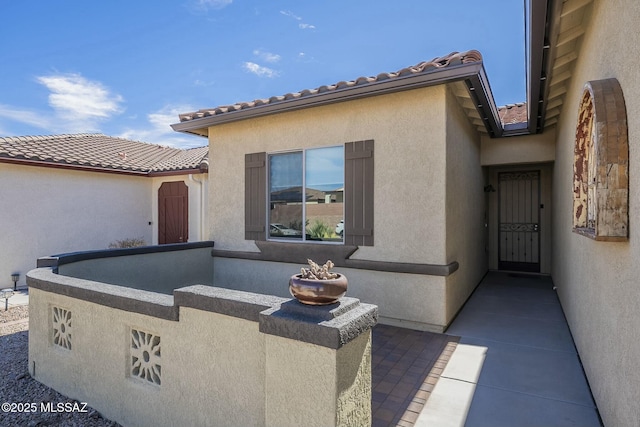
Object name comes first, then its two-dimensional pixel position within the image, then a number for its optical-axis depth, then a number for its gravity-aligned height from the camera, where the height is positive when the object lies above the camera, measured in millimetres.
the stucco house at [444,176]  2352 +531
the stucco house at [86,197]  8508 +463
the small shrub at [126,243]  10306 -986
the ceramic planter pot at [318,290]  2033 -485
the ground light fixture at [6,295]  6721 -1838
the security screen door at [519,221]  9266 -241
